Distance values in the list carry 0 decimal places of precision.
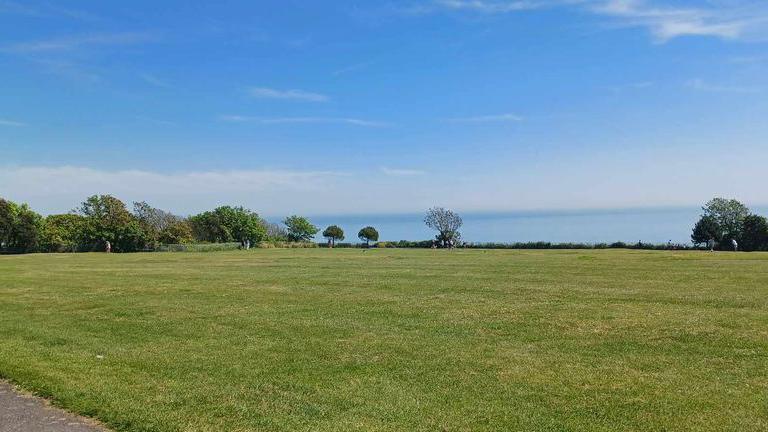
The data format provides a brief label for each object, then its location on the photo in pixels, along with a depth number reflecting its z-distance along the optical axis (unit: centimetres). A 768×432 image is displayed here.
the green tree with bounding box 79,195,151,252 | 7169
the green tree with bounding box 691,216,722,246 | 7662
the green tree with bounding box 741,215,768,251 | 6669
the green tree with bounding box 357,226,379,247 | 9300
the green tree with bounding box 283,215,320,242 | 10394
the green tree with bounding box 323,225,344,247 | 9667
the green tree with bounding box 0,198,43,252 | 6912
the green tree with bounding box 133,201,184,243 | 7714
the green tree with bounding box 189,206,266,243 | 8900
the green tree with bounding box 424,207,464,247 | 9551
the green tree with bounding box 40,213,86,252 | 7381
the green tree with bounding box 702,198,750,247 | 7506
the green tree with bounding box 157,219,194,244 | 7912
